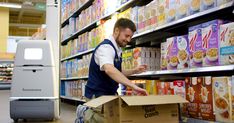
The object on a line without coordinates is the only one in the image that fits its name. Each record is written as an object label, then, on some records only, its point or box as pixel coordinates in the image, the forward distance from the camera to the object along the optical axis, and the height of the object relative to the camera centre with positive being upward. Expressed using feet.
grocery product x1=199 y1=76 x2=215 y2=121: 7.09 -0.69
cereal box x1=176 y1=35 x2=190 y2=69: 8.08 +0.44
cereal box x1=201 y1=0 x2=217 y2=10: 7.17 +1.49
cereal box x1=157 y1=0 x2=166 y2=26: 9.17 +1.67
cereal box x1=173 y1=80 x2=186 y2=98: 8.03 -0.47
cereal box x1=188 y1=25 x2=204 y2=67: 7.52 +0.54
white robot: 14.98 -0.67
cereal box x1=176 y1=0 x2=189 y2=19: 8.14 +1.58
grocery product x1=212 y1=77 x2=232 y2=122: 6.59 -0.62
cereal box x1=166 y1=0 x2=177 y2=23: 8.69 +1.63
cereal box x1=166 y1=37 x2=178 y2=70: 8.54 +0.43
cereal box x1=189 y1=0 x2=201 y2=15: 7.68 +1.54
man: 7.45 +0.20
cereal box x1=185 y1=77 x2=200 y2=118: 7.50 -0.63
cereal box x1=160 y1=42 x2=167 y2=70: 9.03 +0.37
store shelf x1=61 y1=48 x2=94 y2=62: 17.78 +0.98
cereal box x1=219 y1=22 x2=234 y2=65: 6.53 +0.53
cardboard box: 6.10 -0.80
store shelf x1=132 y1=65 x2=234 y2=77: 6.54 -0.02
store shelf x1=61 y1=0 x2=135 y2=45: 12.29 +2.49
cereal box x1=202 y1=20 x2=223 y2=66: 7.00 +0.61
